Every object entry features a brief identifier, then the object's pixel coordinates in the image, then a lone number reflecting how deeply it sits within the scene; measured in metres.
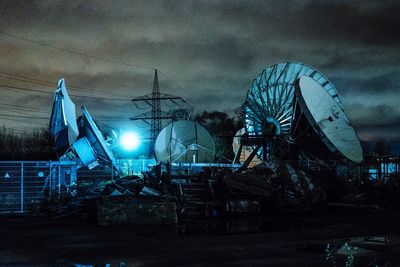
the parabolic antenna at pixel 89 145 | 28.97
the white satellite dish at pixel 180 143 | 39.19
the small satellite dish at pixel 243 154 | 51.09
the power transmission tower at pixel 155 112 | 65.69
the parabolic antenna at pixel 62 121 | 28.39
